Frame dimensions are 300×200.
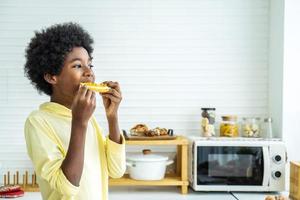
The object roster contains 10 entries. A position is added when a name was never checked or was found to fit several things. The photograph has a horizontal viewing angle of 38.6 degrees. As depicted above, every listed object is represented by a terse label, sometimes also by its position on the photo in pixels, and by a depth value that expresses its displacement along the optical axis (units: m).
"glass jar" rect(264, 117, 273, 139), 2.24
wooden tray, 2.13
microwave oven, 2.07
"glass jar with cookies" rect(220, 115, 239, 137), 2.27
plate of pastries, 2.14
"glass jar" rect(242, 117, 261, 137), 2.29
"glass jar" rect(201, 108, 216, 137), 2.26
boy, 0.94
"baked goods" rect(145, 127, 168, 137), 2.16
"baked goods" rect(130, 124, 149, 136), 2.18
